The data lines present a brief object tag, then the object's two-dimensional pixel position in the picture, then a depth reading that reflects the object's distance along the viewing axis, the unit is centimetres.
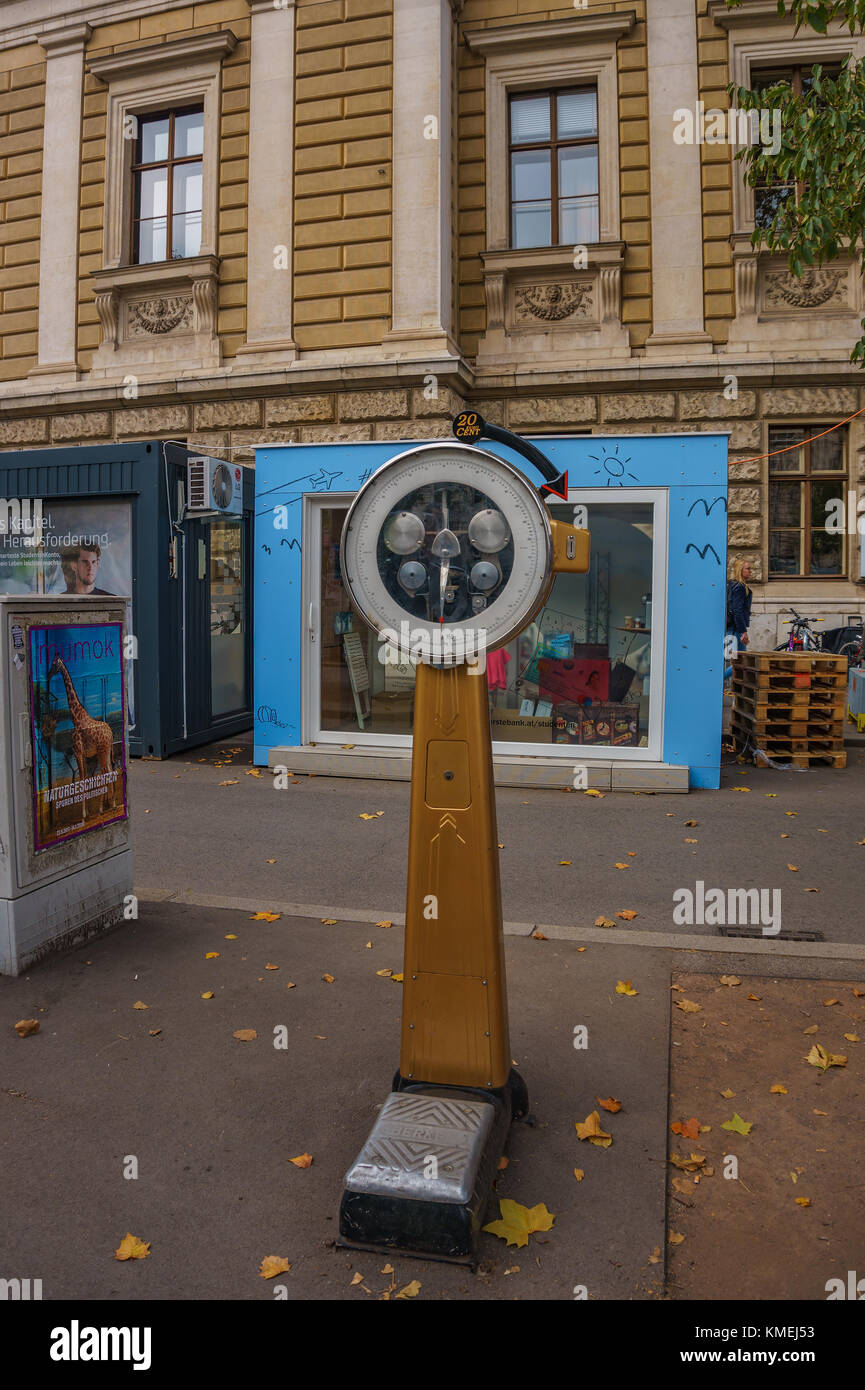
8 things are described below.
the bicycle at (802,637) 1159
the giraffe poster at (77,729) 413
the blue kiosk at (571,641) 795
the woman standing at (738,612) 1041
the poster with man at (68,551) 936
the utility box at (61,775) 397
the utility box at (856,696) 1118
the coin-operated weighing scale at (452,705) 260
